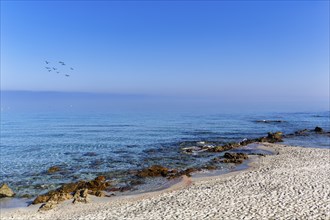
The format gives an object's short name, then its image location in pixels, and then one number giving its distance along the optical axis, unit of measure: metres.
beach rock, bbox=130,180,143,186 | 22.44
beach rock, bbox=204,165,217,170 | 26.64
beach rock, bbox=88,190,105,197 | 19.43
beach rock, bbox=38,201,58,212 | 16.81
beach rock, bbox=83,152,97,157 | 33.91
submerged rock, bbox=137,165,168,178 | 24.72
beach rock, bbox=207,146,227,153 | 35.41
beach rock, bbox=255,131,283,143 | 41.03
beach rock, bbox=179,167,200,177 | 24.43
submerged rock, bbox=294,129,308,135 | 49.73
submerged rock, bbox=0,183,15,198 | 19.48
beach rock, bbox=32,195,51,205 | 18.09
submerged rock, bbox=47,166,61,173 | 26.33
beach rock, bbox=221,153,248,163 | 29.05
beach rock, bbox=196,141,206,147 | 39.53
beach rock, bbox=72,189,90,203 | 18.11
